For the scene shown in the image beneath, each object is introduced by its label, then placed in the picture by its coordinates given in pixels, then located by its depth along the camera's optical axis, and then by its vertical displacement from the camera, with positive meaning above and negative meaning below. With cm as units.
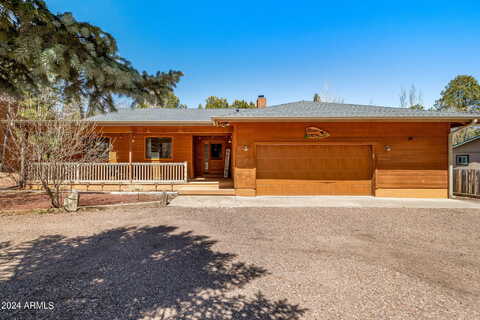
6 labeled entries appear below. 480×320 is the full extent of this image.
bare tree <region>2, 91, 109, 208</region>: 600 +46
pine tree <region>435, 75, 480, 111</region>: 2967 +1031
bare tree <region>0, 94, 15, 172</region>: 1010 +273
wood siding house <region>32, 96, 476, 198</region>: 812 +51
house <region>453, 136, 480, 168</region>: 1623 +100
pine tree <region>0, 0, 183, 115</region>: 200 +104
